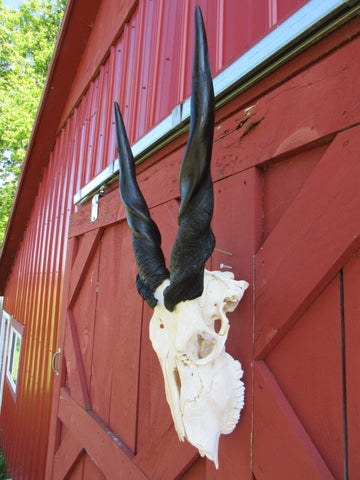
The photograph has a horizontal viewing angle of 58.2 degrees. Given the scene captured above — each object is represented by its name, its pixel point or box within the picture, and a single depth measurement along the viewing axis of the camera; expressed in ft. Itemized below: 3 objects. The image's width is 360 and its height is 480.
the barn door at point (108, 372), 6.48
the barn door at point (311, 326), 3.42
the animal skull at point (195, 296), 3.19
